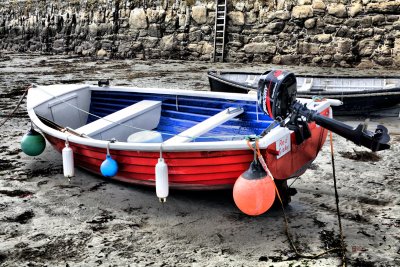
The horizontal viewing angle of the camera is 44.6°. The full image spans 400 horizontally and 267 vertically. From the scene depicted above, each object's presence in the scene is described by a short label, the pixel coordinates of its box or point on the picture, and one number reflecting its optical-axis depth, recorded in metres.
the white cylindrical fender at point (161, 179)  4.07
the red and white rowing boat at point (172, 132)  4.05
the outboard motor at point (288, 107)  3.39
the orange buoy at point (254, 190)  3.60
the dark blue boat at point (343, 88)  7.35
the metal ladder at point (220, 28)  15.03
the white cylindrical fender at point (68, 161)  4.75
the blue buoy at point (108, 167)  4.48
